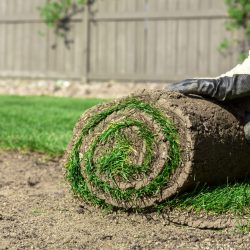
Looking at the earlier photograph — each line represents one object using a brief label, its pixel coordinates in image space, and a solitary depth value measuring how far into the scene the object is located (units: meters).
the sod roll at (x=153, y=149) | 3.60
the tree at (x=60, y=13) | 13.36
